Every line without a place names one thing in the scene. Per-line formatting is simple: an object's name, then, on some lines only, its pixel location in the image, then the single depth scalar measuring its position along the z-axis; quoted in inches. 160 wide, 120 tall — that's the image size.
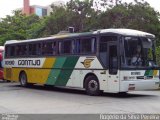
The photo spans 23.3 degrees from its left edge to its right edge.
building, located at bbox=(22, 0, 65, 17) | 4926.2
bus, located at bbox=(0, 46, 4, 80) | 1159.0
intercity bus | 649.0
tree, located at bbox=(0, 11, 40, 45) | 1952.5
